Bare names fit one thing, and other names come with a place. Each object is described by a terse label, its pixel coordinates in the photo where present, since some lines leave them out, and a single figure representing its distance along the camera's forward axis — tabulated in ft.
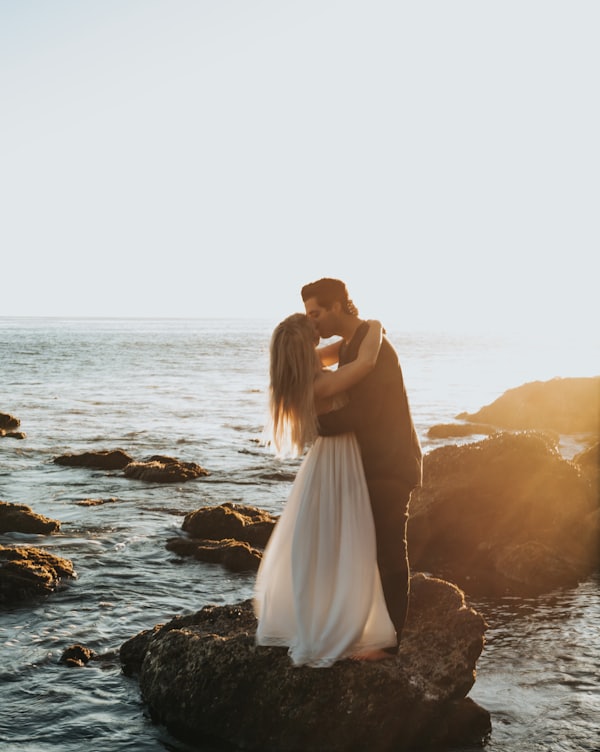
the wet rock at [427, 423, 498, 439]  89.66
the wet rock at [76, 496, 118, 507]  54.16
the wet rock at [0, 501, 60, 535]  45.75
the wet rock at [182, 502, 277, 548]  44.04
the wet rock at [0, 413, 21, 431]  91.71
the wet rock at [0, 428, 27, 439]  86.02
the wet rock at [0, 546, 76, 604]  34.47
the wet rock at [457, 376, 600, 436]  94.94
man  20.07
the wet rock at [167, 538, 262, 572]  39.70
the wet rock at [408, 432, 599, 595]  40.40
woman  20.88
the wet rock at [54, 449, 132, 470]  68.90
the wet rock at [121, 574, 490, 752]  21.36
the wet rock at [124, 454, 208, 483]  63.05
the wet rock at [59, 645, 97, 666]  28.30
